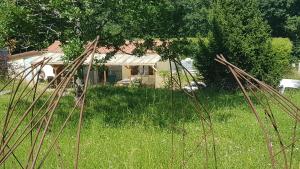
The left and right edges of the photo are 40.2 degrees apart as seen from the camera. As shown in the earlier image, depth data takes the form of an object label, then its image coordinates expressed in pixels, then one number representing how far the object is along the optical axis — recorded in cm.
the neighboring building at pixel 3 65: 1661
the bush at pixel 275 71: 1400
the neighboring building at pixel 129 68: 2349
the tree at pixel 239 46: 1388
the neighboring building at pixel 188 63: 2667
